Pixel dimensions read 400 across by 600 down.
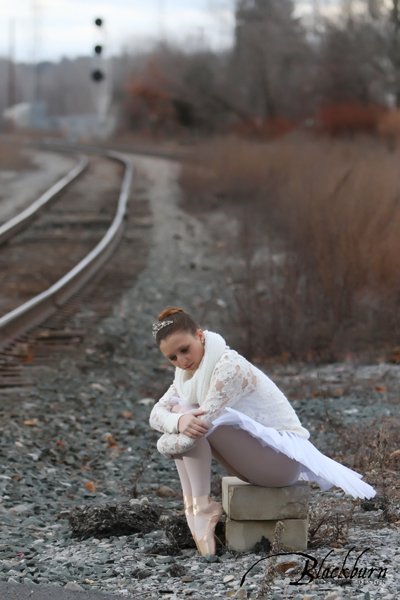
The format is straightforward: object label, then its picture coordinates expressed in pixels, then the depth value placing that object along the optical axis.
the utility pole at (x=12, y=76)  127.18
